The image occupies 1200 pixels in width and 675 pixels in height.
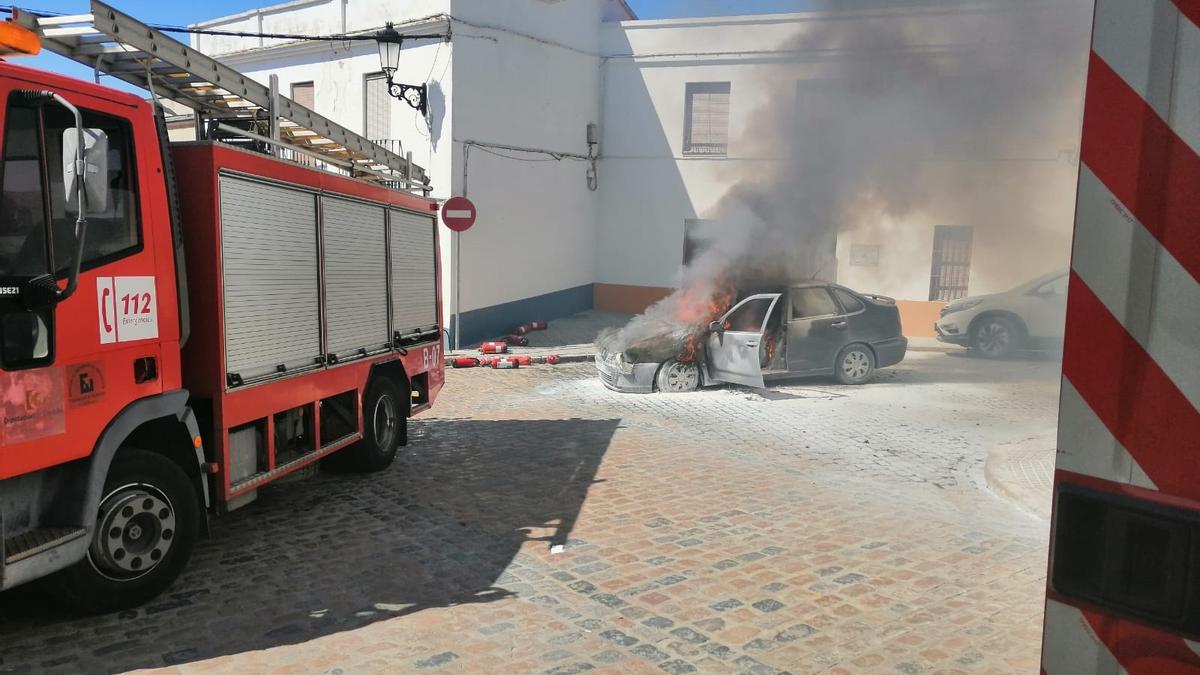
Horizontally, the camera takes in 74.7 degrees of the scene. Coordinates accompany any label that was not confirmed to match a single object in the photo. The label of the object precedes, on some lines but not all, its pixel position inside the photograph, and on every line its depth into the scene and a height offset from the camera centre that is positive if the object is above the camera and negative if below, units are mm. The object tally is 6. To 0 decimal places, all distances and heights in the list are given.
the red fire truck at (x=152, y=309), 3656 -380
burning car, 11375 -1379
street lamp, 13812 +3226
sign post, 14031 +591
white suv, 11438 -1200
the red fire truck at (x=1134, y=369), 1419 -209
